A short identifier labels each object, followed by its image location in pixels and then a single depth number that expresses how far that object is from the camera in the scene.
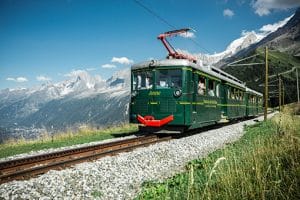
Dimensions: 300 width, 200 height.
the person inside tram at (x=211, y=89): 17.08
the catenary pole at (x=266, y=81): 25.06
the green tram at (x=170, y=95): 14.19
